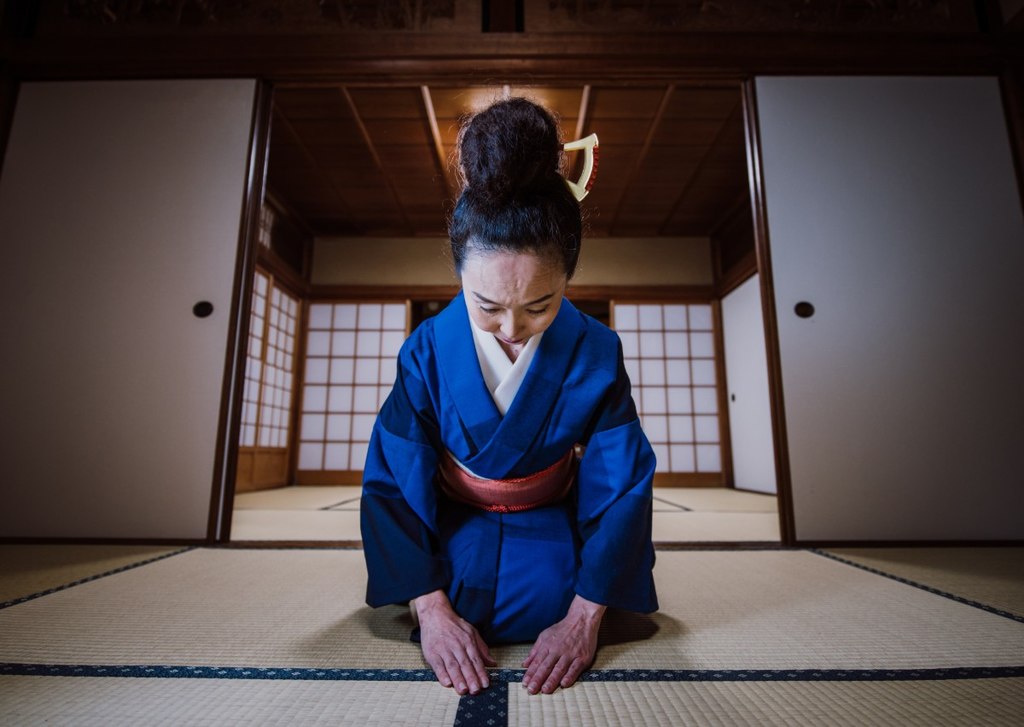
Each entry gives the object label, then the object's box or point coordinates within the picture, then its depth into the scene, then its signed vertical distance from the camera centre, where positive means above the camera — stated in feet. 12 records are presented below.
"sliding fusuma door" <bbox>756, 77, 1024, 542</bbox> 7.88 +2.15
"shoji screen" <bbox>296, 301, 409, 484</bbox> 20.67 +3.02
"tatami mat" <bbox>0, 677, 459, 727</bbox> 2.70 -1.30
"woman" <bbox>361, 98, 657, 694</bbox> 3.27 -0.05
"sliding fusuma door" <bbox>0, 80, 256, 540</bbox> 7.84 +2.15
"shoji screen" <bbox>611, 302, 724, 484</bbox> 20.34 +2.65
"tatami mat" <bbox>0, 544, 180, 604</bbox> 5.30 -1.32
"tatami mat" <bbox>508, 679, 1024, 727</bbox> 2.74 -1.31
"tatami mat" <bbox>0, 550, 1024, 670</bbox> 3.53 -1.30
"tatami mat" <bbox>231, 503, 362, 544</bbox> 8.52 -1.34
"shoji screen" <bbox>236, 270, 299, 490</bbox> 17.07 +1.93
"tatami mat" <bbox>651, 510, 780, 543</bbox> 8.67 -1.35
